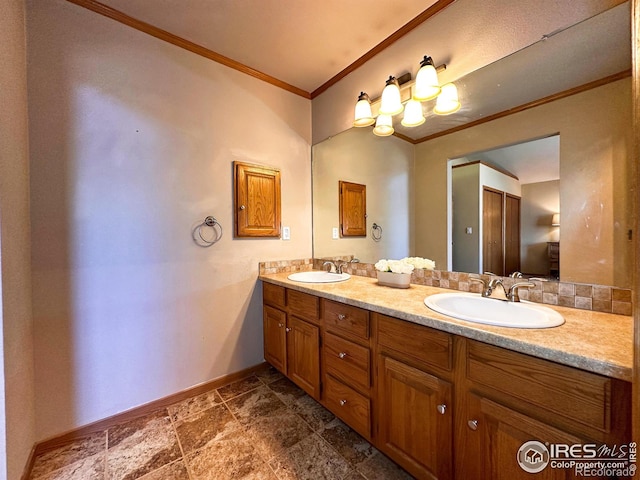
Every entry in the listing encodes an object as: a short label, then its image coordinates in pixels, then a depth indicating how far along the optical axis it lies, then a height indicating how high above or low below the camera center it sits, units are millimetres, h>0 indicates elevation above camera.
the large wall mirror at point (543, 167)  979 +345
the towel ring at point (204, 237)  1746 +39
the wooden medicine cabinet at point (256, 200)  1900 +299
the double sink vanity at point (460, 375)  660 -483
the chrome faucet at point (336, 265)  2057 -240
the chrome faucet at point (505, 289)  1146 -259
